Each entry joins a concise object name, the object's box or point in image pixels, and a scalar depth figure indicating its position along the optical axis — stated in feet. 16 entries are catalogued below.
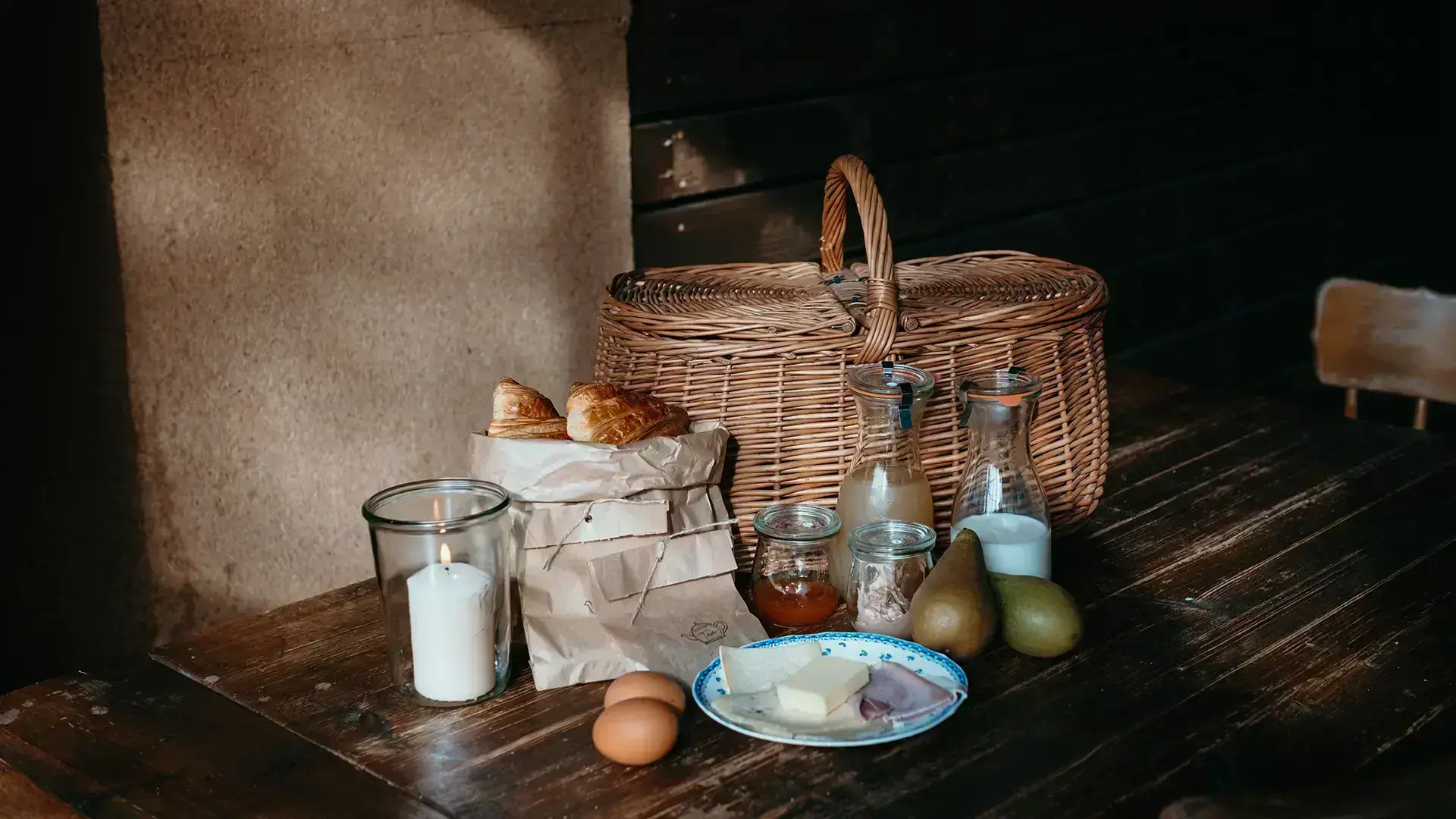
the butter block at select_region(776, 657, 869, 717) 3.48
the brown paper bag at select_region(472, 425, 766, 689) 3.86
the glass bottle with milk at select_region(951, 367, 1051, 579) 4.20
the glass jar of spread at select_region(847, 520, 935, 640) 3.95
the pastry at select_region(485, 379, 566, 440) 4.12
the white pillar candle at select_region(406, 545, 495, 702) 3.60
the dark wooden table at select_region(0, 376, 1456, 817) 3.24
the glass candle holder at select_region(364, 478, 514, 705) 3.60
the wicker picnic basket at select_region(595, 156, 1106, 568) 4.39
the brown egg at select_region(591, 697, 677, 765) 3.31
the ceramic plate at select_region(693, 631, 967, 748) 3.45
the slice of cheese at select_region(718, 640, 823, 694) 3.66
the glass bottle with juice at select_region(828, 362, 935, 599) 4.15
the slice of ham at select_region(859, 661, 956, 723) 3.50
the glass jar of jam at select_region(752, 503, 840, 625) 4.09
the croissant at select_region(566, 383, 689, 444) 4.01
